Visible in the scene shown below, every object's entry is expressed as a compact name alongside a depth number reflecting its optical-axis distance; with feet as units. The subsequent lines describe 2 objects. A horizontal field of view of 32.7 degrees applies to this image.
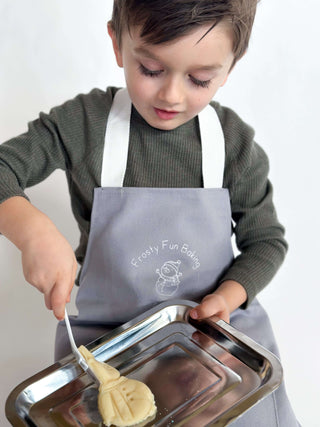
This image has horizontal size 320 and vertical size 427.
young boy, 2.00
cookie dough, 1.65
